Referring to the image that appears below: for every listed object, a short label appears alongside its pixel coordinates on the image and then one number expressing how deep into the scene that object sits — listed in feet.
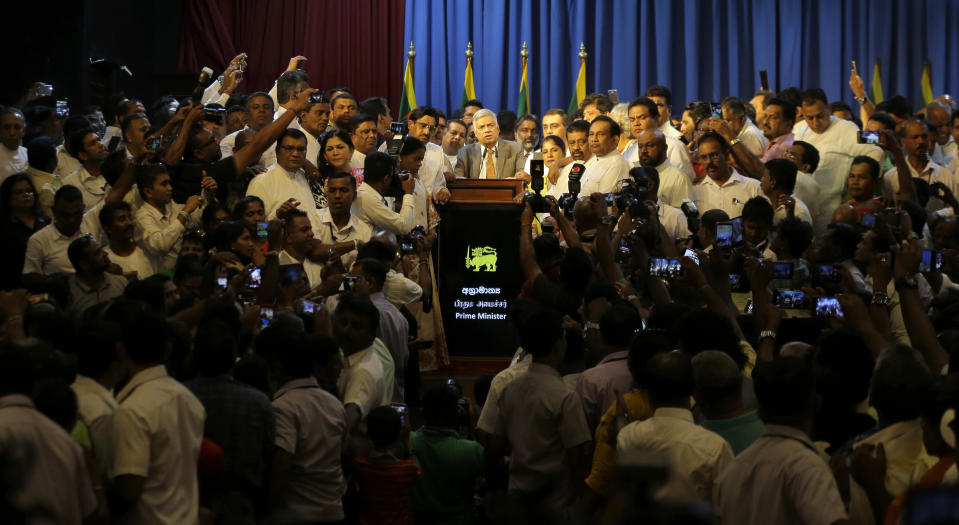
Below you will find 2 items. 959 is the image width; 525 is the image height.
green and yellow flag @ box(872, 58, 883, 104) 44.04
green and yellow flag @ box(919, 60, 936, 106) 44.45
